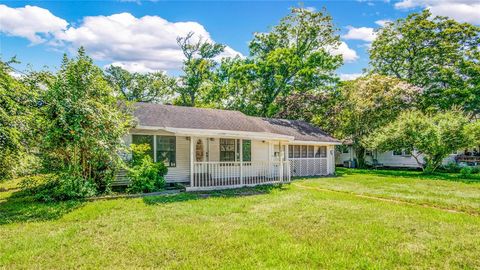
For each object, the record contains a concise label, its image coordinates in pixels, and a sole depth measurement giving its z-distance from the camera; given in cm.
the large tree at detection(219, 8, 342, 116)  2538
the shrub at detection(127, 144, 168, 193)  1029
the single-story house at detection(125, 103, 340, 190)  1202
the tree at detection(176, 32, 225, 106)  3425
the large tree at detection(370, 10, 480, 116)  2574
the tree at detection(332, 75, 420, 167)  2284
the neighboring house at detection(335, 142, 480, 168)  2361
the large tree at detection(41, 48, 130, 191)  853
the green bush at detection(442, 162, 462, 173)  2245
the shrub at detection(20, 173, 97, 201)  891
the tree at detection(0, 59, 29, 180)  701
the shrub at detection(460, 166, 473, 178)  1866
